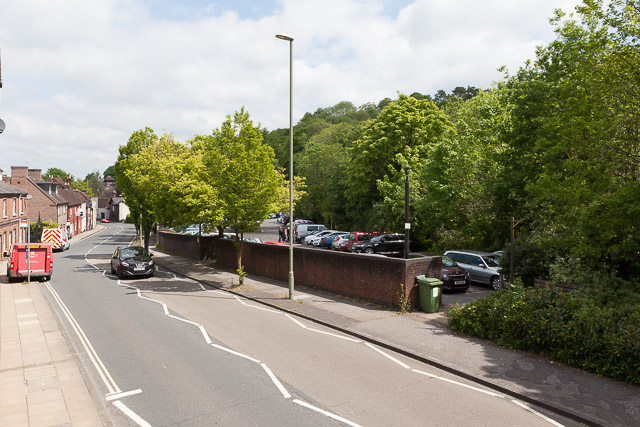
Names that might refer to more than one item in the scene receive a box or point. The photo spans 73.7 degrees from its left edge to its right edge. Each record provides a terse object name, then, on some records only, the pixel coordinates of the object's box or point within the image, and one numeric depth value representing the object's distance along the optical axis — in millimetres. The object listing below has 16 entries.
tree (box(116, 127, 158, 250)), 32562
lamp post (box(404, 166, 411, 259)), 14246
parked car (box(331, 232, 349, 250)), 34809
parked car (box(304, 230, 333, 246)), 39594
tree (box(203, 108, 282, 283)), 18938
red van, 21531
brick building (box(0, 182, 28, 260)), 34656
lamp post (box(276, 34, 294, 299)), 15714
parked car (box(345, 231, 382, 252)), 32188
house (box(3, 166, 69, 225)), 51250
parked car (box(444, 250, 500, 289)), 18375
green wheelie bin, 13773
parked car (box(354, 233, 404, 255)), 30375
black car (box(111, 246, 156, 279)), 22156
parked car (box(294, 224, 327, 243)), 44828
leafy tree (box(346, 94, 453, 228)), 34688
